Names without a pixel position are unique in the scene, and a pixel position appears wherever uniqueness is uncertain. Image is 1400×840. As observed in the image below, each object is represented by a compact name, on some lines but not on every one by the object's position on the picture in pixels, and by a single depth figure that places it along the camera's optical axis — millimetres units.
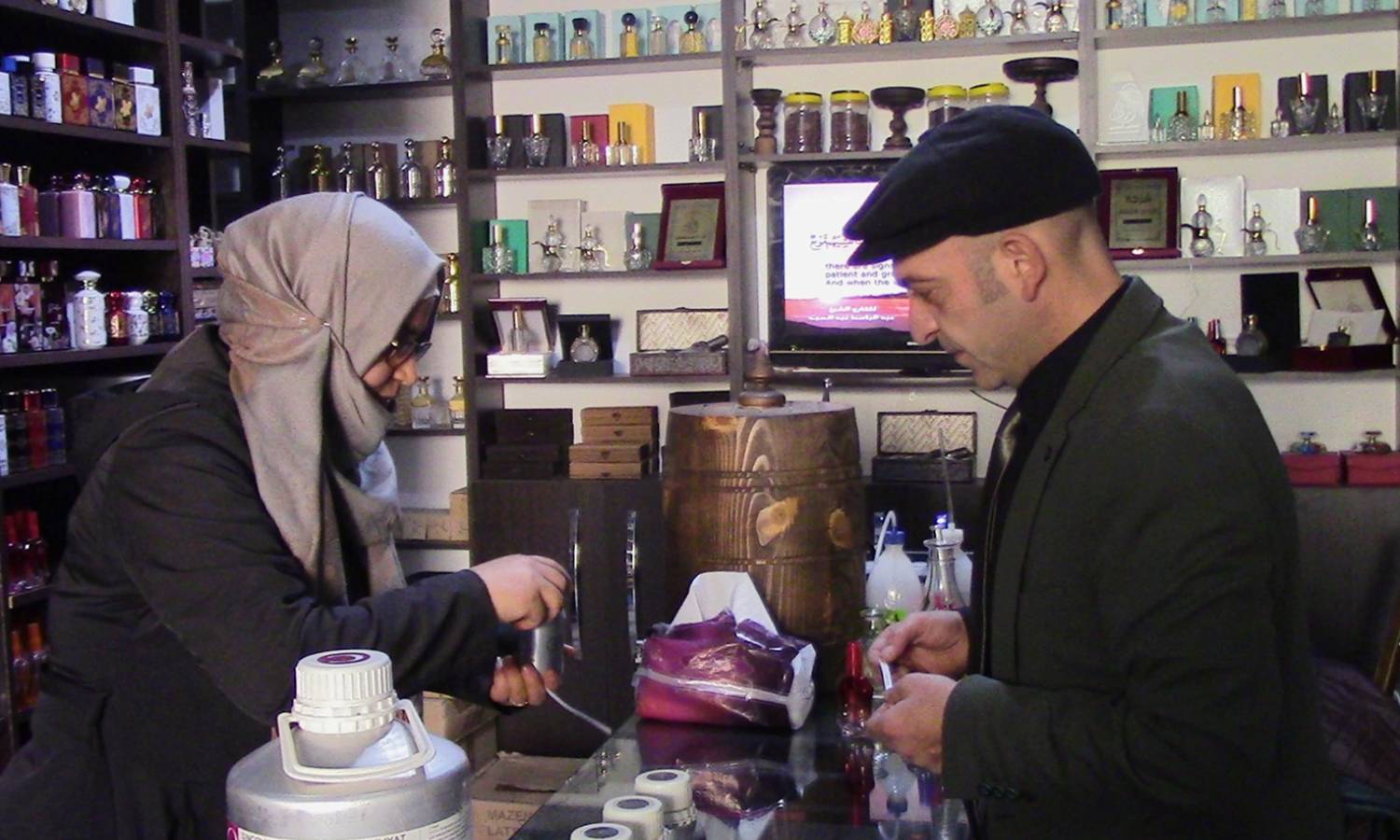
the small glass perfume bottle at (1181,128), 4234
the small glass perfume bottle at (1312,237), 4195
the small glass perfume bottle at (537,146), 4699
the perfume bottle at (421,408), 4875
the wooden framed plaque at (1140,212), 4301
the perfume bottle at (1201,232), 4266
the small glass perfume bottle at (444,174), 4730
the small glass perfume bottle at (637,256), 4664
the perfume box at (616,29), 4719
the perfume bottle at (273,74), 4812
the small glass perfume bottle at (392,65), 4793
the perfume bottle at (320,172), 4797
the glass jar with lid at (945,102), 4395
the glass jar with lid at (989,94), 4336
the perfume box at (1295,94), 4203
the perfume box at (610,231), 4762
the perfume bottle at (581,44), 4672
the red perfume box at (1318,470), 4066
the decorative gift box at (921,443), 4316
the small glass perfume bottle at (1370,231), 4156
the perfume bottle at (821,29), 4430
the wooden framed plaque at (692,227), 4570
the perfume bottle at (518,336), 4762
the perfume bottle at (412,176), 4770
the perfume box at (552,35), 4730
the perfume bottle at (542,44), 4703
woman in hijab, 1426
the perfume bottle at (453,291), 4758
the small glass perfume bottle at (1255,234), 4250
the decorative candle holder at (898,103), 4402
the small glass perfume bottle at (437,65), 4718
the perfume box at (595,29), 4793
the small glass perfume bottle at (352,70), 4809
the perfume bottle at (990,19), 4309
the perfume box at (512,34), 4766
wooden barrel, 2139
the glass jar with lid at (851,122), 4496
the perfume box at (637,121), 4734
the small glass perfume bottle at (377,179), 4777
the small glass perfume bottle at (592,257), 4727
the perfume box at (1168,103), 4355
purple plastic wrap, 1900
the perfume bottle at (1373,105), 4105
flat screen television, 4520
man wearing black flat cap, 1154
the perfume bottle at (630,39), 4645
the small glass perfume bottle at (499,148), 4711
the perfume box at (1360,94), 4113
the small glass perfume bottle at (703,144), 4551
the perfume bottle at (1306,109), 4172
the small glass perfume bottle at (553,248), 4762
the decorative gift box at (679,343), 4531
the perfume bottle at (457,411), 4848
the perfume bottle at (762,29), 4461
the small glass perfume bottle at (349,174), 4816
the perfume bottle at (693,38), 4543
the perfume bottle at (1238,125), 4227
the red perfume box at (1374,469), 4031
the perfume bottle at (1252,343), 4242
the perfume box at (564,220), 4797
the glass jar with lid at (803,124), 4500
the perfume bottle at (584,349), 4719
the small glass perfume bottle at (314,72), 4805
